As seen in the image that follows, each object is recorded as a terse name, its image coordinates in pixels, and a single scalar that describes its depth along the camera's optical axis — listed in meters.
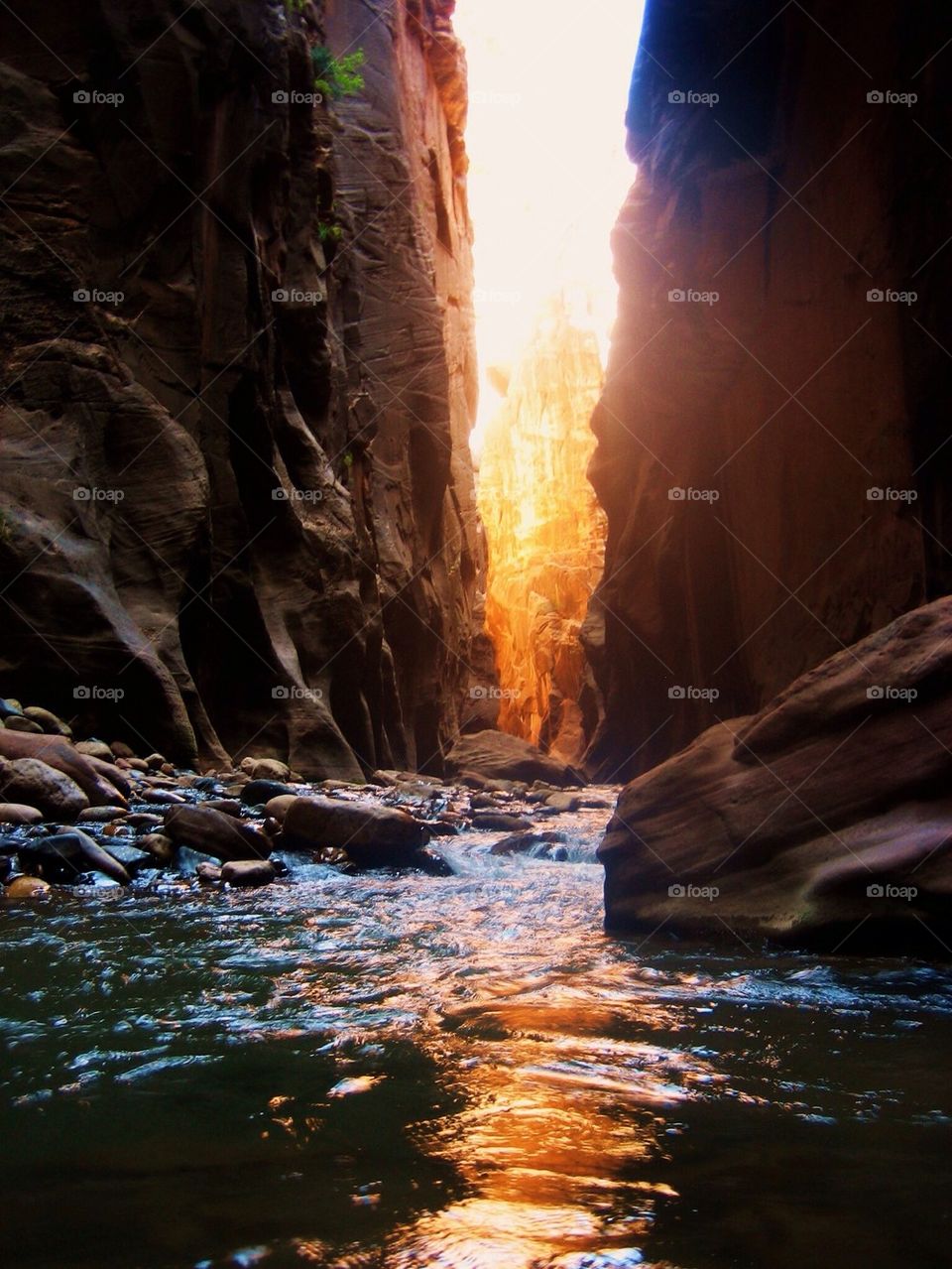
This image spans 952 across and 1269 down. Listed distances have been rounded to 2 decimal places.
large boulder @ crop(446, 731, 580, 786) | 26.00
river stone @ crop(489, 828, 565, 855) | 9.70
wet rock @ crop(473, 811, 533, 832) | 12.27
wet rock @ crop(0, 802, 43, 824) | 6.83
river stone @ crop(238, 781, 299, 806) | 9.22
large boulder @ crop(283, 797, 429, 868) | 8.01
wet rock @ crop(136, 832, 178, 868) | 6.77
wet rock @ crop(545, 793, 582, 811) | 17.11
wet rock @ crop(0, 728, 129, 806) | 7.95
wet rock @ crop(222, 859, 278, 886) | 6.62
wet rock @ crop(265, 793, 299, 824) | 8.62
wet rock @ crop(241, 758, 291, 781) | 12.46
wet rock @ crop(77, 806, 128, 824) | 7.49
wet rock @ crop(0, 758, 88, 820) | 7.22
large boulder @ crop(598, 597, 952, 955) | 4.71
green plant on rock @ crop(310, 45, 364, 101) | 21.83
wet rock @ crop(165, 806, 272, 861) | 7.18
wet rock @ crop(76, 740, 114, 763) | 9.94
